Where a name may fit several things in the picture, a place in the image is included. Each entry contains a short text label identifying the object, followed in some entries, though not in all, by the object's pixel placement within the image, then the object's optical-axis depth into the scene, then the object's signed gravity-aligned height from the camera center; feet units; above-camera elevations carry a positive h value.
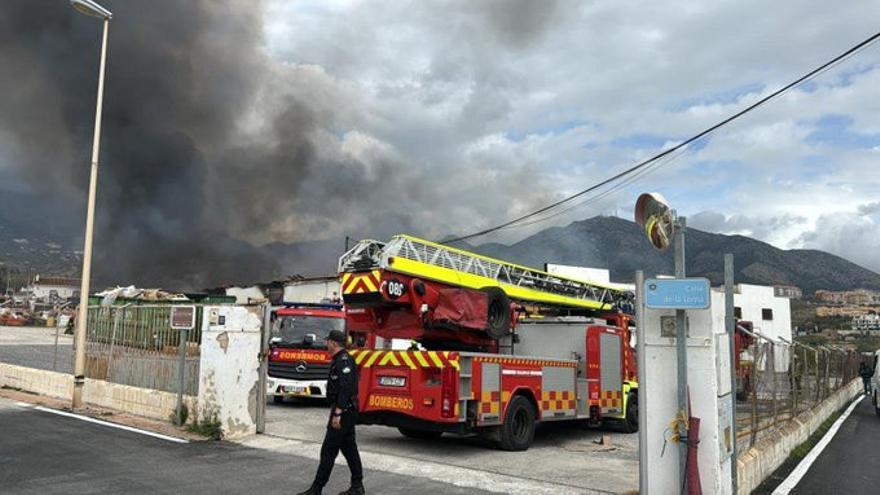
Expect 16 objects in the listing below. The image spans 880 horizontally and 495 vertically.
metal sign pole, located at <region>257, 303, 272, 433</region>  31.32 -2.09
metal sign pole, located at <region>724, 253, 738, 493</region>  18.79 +0.32
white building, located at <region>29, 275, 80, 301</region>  329.99 +18.82
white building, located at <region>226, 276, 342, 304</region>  106.11 +6.20
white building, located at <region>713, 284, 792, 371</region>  157.58 +6.17
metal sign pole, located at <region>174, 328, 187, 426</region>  31.89 -2.34
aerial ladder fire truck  27.78 -1.01
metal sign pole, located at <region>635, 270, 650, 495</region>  18.97 -1.25
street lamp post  37.32 +4.07
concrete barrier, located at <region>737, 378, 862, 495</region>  21.58 -4.69
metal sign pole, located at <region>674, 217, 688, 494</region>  18.23 -0.96
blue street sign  17.98 +1.10
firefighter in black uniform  19.44 -2.80
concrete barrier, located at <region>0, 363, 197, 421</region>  33.85 -4.02
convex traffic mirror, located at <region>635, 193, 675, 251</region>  17.85 +3.09
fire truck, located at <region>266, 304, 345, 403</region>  43.50 -1.84
